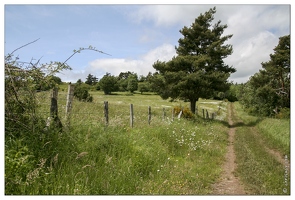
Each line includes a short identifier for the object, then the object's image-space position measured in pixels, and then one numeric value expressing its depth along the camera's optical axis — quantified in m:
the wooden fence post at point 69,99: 5.74
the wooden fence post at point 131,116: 9.36
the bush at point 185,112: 21.00
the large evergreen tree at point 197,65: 21.97
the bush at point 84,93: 18.09
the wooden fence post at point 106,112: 7.05
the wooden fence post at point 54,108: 5.11
